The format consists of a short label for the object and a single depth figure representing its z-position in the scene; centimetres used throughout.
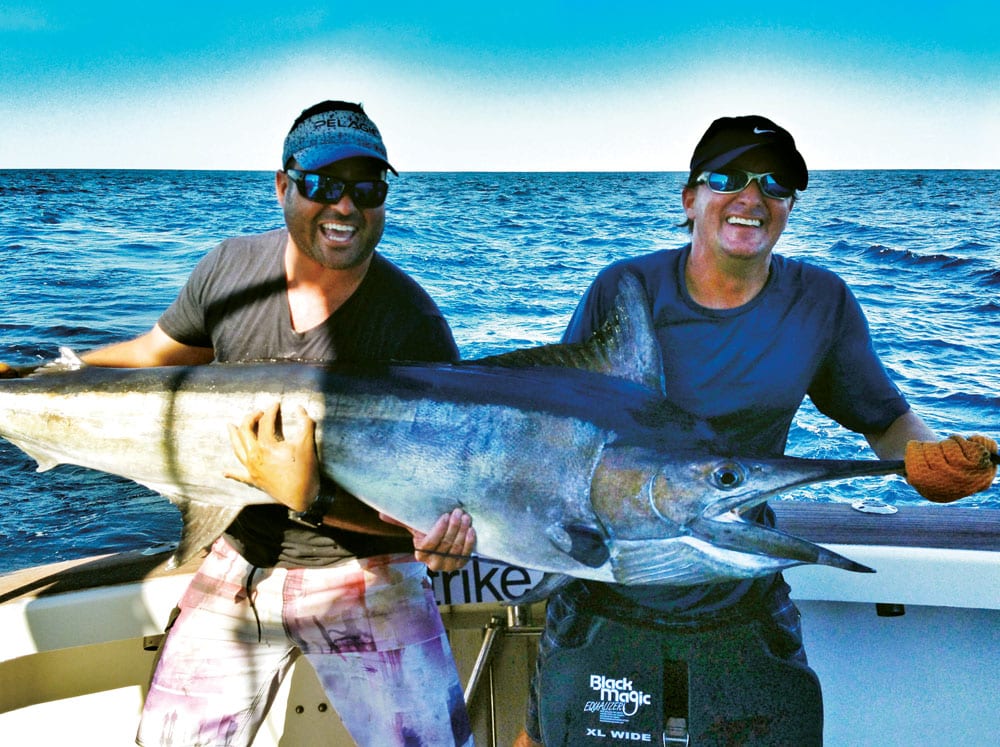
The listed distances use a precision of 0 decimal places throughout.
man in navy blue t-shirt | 191
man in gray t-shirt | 200
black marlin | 158
